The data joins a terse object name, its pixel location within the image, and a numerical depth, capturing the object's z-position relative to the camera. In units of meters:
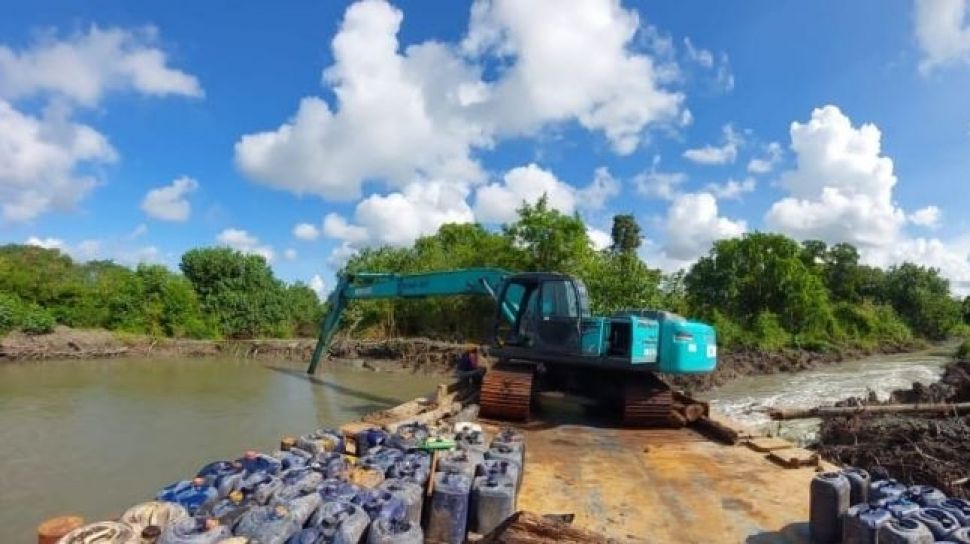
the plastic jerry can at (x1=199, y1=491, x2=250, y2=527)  3.69
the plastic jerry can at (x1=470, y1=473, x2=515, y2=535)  4.12
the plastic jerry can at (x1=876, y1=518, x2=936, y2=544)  3.24
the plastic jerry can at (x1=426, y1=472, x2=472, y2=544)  4.11
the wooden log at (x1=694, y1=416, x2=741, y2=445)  7.30
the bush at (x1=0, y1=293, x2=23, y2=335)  20.78
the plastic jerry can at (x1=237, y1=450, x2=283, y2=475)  4.57
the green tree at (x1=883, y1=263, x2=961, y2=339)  49.28
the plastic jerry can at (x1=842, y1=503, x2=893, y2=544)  3.47
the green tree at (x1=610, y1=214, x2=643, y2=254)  41.02
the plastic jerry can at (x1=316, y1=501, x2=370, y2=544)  3.38
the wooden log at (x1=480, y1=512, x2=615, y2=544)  2.97
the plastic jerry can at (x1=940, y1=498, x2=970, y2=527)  3.50
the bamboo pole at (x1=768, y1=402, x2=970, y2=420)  10.18
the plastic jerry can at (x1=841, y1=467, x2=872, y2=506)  4.30
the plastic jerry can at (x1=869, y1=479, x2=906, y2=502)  4.01
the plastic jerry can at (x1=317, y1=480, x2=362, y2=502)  3.89
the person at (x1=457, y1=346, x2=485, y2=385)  11.06
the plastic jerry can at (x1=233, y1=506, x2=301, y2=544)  3.39
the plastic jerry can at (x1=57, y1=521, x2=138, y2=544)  3.09
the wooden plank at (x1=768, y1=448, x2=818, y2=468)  6.00
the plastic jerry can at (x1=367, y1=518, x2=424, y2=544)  3.39
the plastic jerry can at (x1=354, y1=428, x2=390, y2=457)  5.50
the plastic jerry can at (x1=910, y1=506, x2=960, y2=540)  3.36
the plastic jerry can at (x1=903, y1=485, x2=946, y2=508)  3.83
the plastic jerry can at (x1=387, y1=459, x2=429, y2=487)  4.41
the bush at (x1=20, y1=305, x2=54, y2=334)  21.18
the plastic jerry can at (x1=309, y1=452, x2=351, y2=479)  4.53
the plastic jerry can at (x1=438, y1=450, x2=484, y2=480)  4.57
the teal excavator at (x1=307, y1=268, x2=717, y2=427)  8.16
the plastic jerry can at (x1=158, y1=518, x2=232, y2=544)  3.19
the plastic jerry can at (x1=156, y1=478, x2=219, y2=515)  3.90
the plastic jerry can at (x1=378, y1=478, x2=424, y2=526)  3.97
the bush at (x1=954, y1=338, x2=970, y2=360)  25.02
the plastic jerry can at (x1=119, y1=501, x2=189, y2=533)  3.49
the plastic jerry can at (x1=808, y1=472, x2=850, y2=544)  4.01
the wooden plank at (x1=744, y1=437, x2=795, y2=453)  6.70
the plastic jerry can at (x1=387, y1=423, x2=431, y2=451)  5.35
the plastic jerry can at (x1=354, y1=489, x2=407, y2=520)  3.69
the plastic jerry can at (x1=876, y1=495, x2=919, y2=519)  3.55
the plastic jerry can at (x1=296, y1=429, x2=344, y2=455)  5.39
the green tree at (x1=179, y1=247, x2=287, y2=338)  29.75
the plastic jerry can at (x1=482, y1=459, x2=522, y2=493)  4.55
